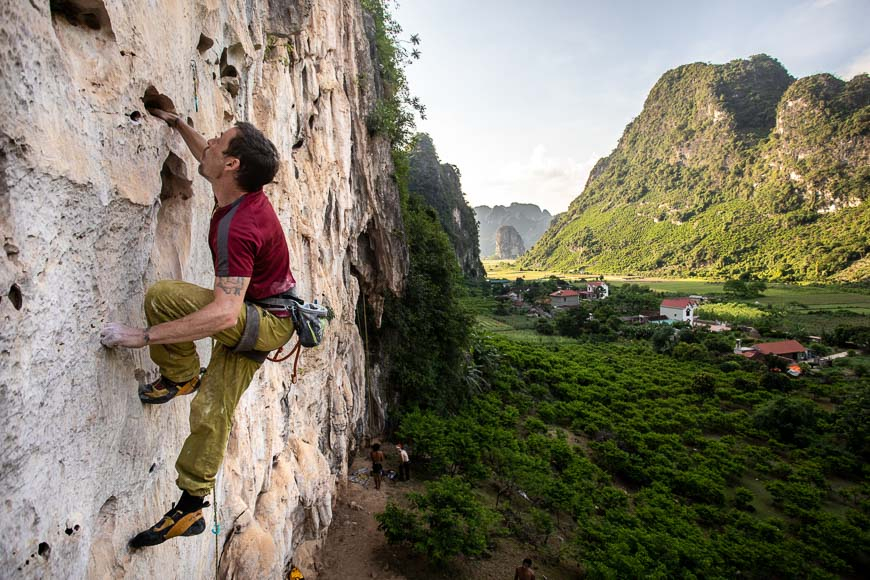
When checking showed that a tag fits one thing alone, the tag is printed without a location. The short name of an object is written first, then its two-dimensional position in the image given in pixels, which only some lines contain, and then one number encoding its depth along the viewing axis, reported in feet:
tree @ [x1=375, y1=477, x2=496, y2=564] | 30.40
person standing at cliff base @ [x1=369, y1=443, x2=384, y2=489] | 39.83
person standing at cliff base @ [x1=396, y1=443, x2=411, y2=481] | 42.89
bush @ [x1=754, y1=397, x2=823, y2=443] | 78.23
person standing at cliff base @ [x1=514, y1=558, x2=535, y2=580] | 29.26
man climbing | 6.95
